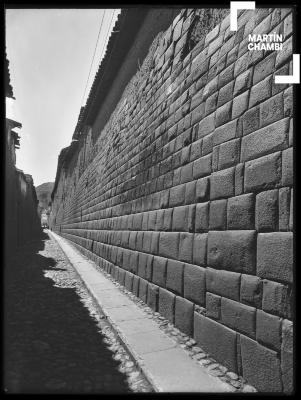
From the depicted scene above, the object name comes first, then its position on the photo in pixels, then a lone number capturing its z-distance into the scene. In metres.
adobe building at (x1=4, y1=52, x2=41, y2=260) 10.89
